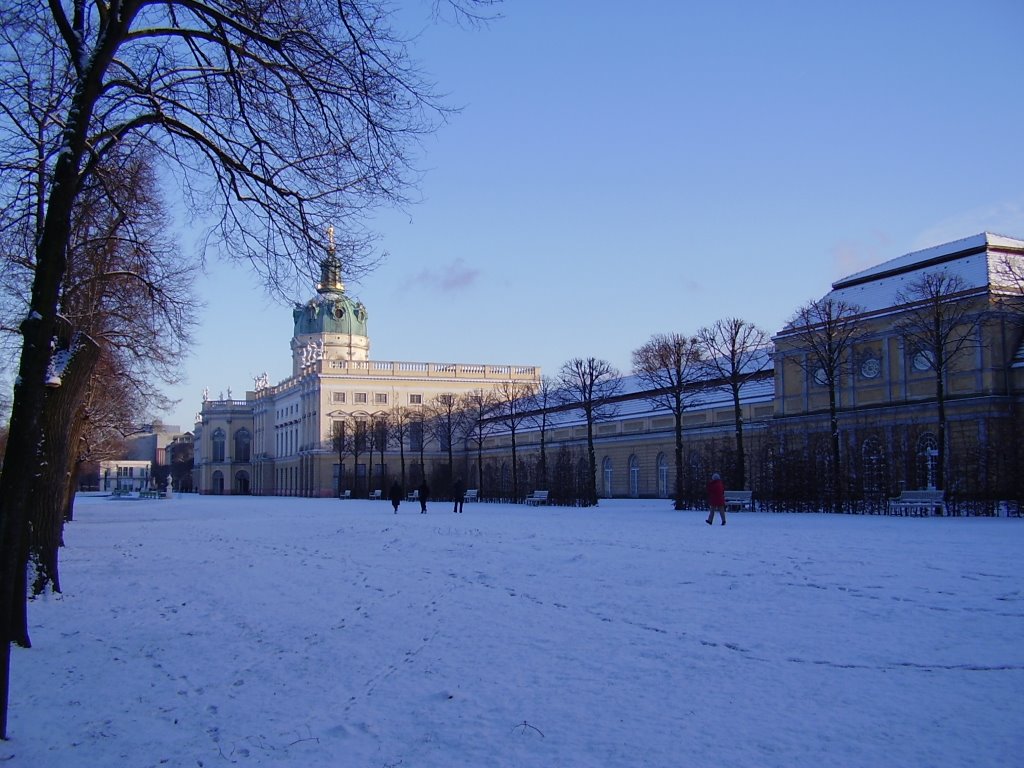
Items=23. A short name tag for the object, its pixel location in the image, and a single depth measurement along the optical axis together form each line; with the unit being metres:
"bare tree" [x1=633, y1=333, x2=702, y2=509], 42.28
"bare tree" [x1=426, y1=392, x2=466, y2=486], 70.56
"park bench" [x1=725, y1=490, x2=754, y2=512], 34.59
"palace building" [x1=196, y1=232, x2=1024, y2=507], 32.88
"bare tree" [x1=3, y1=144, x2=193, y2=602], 11.77
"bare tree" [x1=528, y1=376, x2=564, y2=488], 49.93
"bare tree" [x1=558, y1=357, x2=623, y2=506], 45.72
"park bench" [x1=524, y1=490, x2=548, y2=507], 46.92
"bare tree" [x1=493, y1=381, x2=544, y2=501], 53.66
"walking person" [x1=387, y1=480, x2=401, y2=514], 39.46
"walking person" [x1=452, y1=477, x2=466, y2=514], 38.82
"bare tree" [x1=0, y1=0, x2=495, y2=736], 7.10
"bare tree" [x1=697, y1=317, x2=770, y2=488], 37.41
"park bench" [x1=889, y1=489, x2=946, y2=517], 29.30
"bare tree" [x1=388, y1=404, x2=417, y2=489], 74.94
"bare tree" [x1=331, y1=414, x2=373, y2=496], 76.56
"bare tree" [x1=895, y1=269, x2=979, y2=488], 35.25
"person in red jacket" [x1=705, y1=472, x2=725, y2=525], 26.22
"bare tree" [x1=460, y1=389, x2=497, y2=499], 66.94
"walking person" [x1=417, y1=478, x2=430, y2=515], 38.70
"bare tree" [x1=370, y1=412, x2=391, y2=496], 71.88
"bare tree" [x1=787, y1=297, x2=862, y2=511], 36.93
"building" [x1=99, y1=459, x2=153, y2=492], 121.91
